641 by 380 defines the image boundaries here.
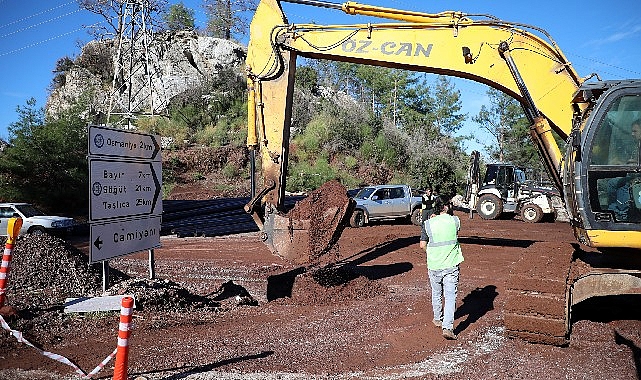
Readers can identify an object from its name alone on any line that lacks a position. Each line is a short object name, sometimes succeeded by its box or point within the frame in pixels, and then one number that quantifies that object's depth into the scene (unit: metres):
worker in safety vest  6.53
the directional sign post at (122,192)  7.61
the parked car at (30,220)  18.33
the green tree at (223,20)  51.78
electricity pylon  38.56
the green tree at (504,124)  54.59
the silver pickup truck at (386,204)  21.16
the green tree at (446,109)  59.19
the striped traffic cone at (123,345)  4.34
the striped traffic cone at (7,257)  6.84
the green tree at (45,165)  22.52
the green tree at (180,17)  51.22
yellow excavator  6.16
